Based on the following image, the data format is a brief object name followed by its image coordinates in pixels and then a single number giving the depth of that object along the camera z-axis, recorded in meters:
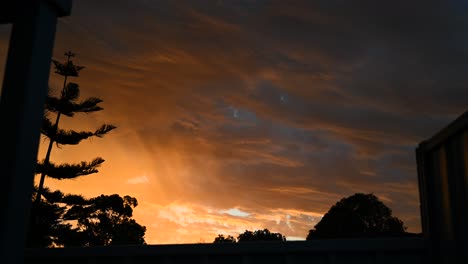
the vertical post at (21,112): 2.41
